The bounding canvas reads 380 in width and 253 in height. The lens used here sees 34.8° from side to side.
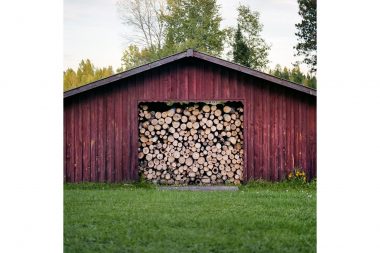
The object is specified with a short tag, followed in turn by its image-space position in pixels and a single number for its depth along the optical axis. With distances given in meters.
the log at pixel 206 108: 10.34
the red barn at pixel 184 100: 10.03
